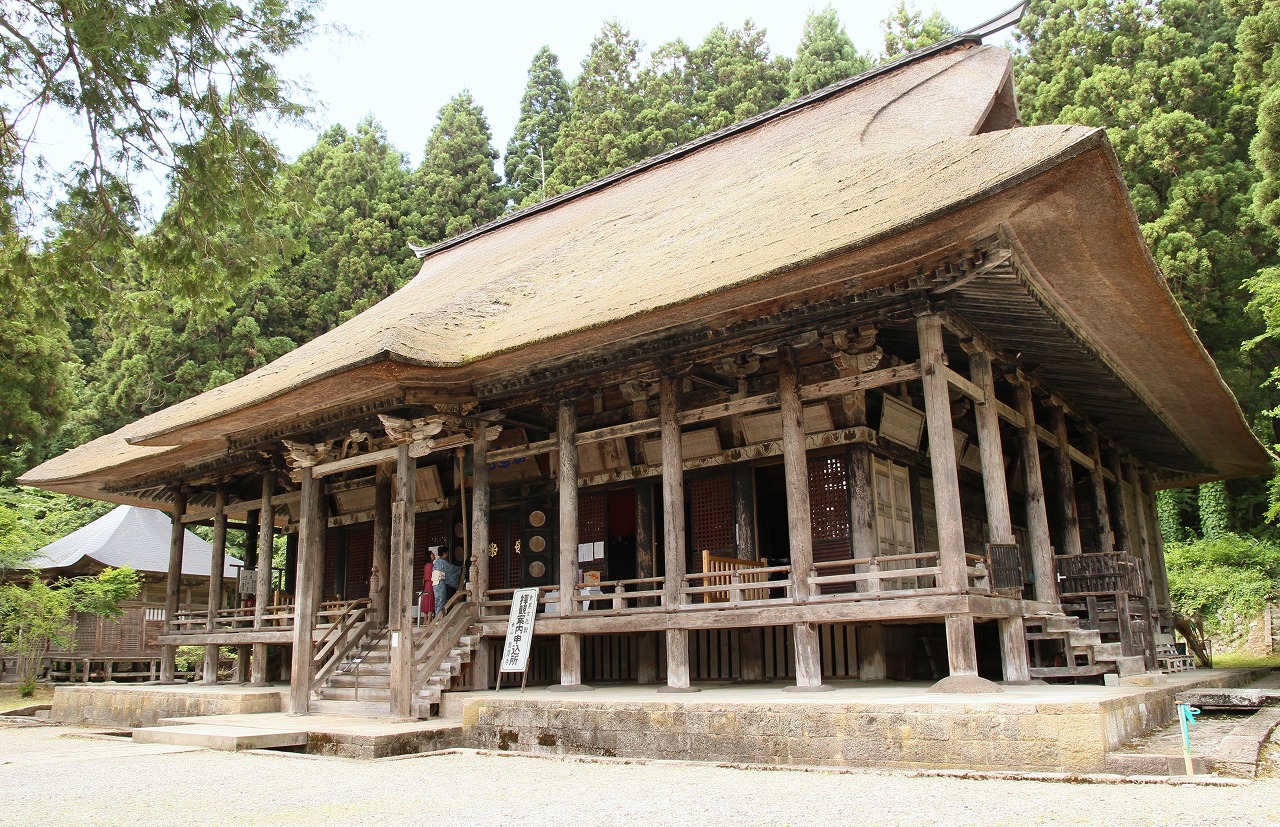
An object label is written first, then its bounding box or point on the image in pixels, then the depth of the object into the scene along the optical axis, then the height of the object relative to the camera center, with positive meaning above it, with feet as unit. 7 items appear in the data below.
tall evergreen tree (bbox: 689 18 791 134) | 114.73 +65.18
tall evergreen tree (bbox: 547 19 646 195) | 111.65 +59.87
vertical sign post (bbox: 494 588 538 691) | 33.78 -0.92
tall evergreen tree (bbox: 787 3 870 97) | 112.37 +66.24
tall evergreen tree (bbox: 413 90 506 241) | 113.80 +54.18
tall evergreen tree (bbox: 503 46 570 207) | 126.62 +66.74
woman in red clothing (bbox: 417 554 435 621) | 40.42 +0.21
